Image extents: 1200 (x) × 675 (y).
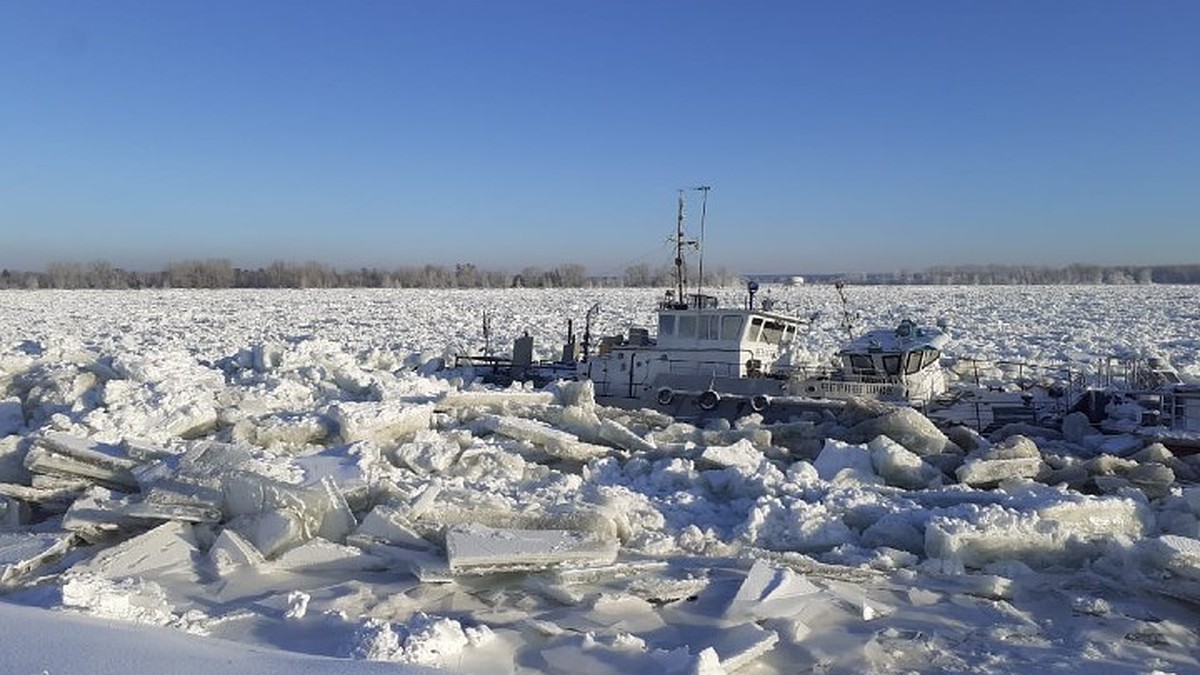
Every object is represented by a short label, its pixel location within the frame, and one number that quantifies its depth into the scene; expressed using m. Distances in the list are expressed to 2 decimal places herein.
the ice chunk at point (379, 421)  11.50
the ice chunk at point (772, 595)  6.63
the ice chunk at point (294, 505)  8.12
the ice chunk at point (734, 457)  10.87
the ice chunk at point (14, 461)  9.70
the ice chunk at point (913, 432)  11.98
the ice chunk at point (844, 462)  10.66
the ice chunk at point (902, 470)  10.68
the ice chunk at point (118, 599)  5.94
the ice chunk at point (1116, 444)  12.01
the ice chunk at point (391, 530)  7.89
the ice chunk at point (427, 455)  10.75
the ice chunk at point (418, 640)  5.48
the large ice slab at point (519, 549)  7.09
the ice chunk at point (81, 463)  9.24
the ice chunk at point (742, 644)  5.82
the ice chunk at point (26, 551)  6.99
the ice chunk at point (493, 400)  13.72
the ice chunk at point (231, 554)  7.43
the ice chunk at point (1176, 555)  7.64
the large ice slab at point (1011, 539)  8.19
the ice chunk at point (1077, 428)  13.07
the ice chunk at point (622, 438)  11.96
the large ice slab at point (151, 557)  7.18
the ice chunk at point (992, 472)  10.45
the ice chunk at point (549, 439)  11.67
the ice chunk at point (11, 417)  12.12
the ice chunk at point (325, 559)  7.54
